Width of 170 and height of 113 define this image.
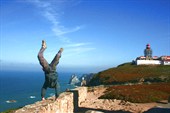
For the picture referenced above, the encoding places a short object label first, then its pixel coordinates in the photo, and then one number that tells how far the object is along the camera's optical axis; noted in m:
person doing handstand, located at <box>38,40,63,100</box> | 6.84
